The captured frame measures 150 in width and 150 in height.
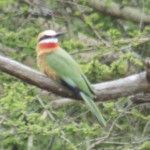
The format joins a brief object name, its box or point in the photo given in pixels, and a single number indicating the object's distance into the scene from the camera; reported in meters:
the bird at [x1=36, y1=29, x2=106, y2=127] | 9.91
